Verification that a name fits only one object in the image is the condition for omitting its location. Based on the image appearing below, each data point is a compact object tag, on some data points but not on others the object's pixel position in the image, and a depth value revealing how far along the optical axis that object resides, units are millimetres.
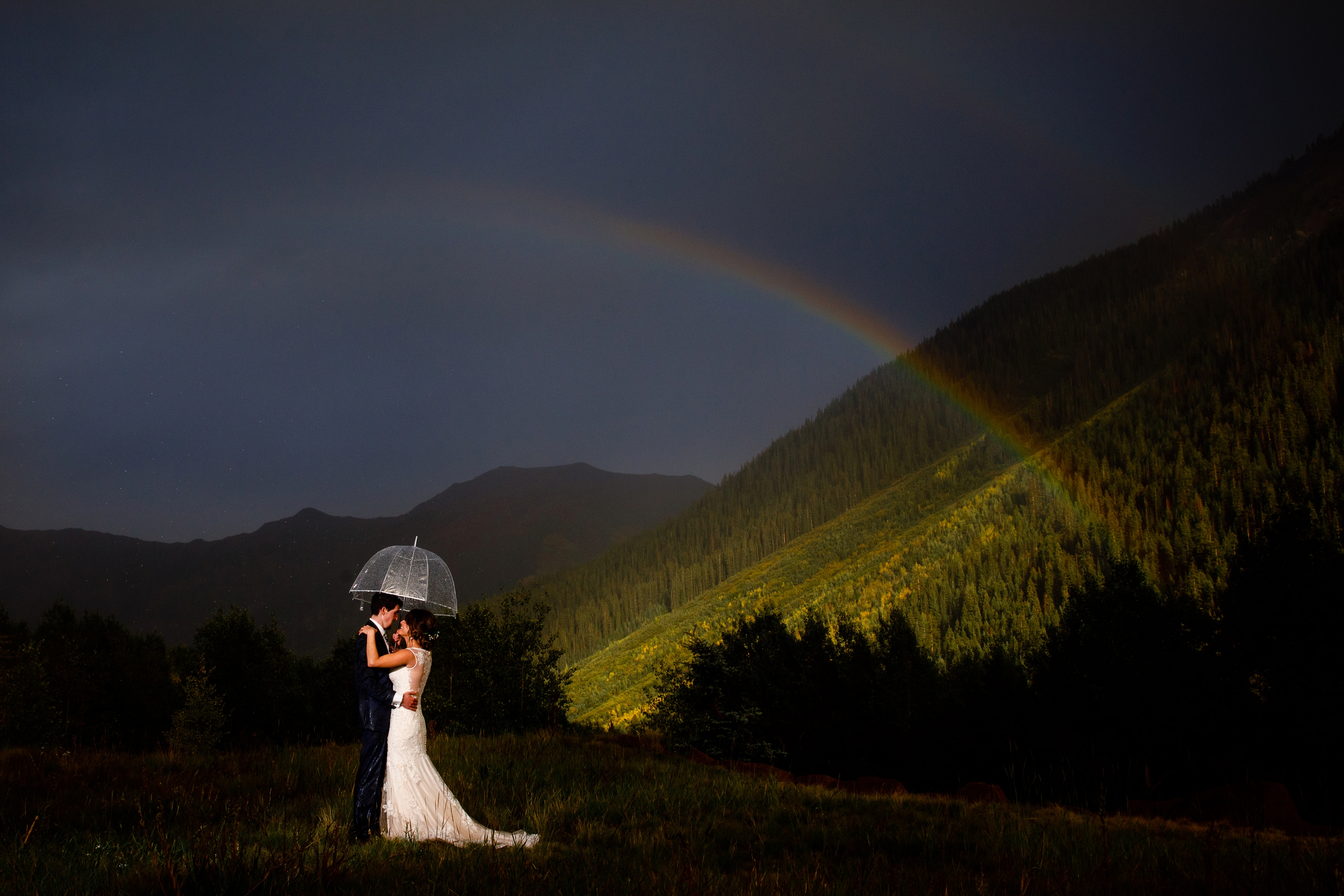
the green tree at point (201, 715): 36531
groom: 6367
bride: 6305
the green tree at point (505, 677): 25938
